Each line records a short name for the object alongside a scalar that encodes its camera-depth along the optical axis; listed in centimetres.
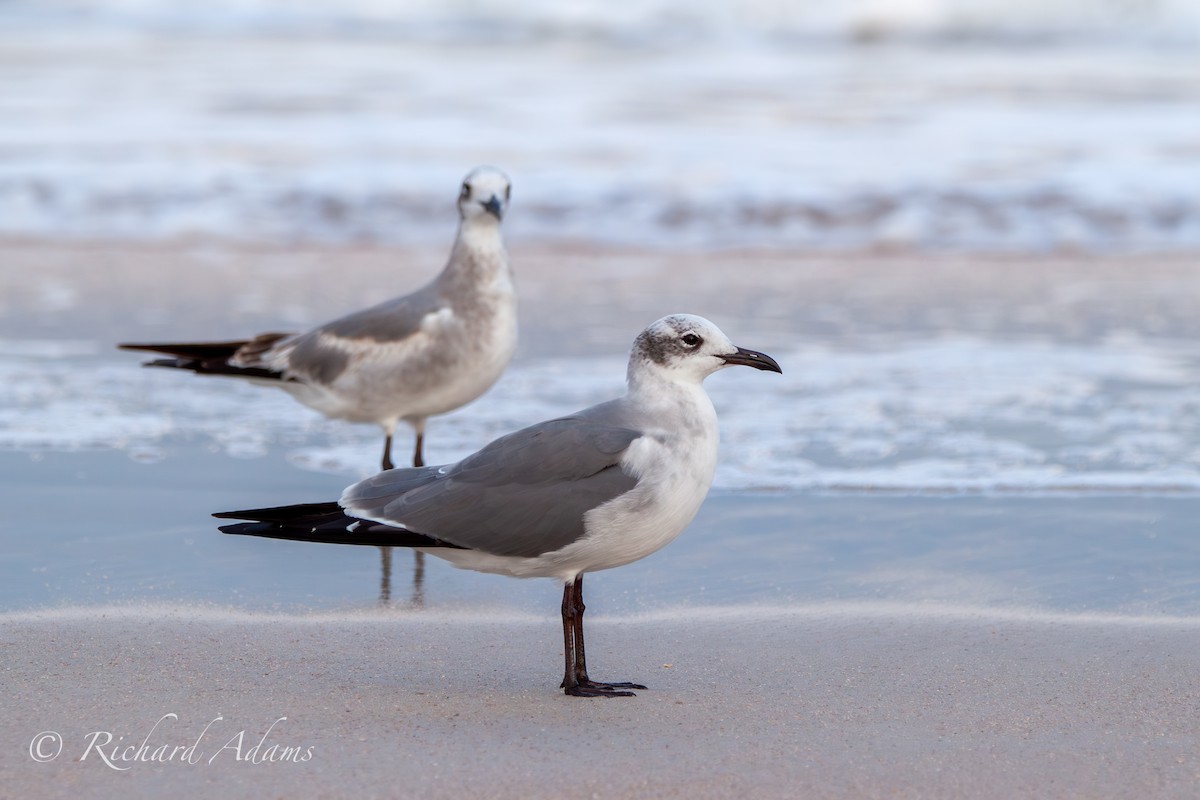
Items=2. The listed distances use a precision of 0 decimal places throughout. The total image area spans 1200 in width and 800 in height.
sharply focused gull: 627
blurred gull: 965
